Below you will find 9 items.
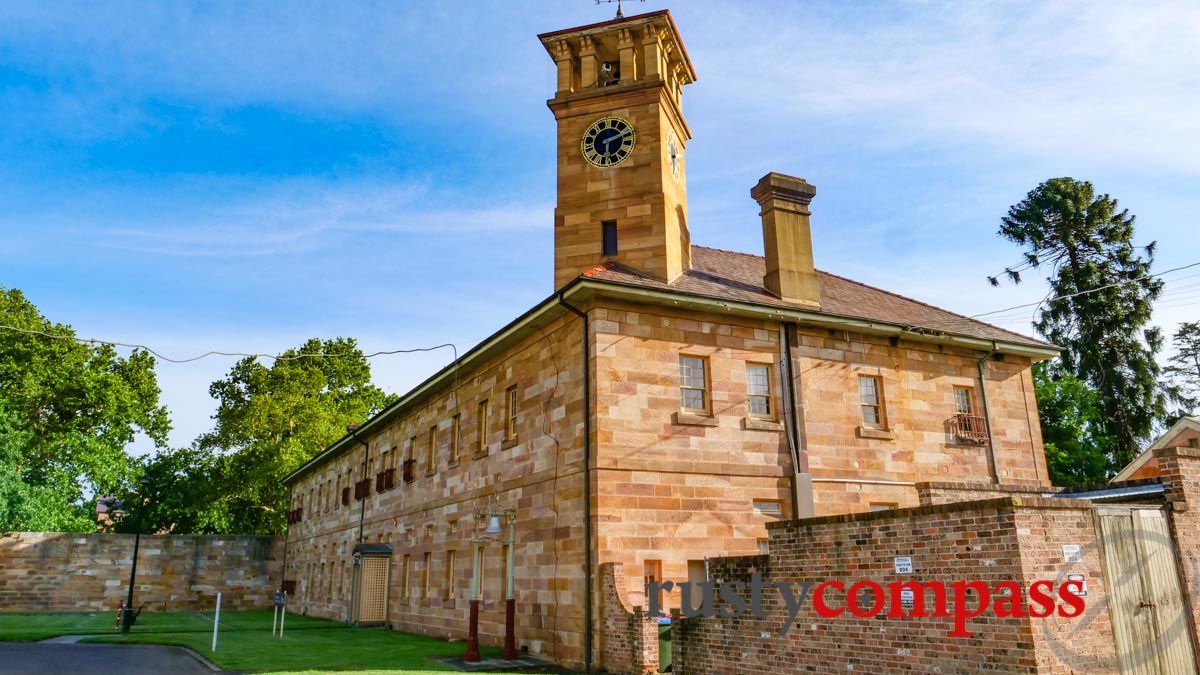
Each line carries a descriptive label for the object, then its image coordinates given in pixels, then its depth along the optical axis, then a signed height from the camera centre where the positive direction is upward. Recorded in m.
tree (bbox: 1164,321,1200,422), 40.06 +9.63
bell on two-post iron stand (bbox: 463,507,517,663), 15.98 -1.29
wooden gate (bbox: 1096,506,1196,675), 9.43 -0.55
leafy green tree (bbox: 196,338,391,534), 47.25 +7.81
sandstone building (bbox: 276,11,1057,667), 15.73 +3.41
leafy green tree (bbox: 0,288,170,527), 39.25 +7.70
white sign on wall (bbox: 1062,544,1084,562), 9.19 -0.08
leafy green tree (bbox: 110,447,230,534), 47.69 +3.95
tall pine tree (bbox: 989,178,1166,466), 34.78 +10.18
